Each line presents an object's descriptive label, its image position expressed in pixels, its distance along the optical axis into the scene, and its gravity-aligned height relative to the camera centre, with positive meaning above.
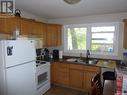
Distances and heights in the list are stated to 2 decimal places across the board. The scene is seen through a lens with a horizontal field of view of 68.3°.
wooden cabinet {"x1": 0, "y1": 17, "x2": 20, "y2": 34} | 1.90 +0.43
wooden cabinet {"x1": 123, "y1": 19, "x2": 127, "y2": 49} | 2.24 +0.21
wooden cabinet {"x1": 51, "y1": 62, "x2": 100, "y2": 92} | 2.48 -0.83
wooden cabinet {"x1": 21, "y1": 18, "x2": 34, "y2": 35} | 2.22 +0.46
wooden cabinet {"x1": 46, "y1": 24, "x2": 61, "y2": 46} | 2.95 +0.35
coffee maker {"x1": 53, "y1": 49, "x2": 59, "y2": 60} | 3.08 -0.29
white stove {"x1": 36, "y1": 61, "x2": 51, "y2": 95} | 2.31 -0.83
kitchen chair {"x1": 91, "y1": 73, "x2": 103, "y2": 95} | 1.19 -0.56
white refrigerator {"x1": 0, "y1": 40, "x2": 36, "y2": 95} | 1.52 -0.40
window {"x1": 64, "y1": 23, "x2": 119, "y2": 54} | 2.68 +0.23
